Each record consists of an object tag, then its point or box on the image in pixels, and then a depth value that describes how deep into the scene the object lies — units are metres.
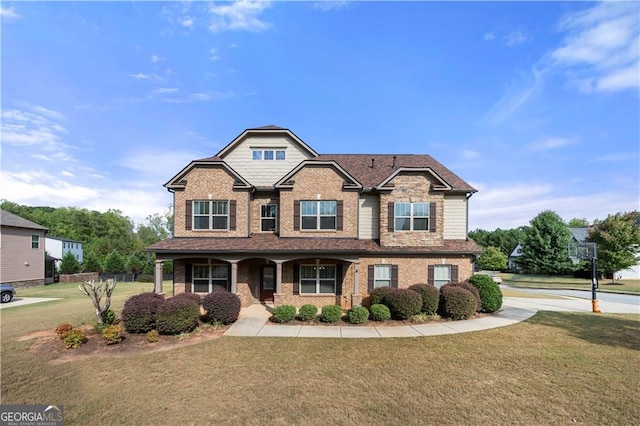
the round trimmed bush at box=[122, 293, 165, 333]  10.63
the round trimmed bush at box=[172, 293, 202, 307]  11.57
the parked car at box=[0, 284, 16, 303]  18.83
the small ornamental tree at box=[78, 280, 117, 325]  10.66
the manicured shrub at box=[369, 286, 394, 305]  13.63
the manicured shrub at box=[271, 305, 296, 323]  12.52
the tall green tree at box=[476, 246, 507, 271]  55.41
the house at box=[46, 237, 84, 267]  45.70
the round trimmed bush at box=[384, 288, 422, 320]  12.93
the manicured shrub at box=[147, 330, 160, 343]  10.04
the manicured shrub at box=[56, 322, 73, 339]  9.64
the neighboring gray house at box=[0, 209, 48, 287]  25.94
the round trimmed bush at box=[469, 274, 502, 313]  14.57
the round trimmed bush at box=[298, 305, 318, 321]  12.77
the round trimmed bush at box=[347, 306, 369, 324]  12.55
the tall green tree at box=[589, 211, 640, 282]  33.25
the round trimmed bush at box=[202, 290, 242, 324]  12.01
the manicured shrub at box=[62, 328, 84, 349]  9.39
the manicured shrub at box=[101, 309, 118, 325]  11.00
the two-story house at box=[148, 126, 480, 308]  15.91
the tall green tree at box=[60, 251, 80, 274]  35.28
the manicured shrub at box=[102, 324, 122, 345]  9.68
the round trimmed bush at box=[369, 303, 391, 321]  12.80
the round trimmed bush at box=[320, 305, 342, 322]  12.59
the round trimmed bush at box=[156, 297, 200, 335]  10.61
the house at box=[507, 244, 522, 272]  64.75
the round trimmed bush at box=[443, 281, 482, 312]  14.30
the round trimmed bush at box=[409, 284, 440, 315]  13.41
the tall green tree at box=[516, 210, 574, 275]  40.41
